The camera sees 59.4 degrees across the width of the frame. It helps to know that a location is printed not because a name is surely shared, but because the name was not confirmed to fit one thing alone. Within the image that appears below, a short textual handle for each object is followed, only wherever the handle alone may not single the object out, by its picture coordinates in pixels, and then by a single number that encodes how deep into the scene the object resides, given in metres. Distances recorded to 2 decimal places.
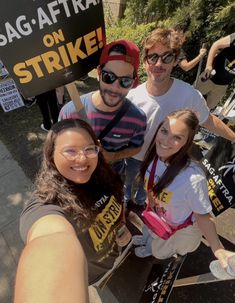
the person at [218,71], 2.74
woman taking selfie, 0.69
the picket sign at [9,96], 3.53
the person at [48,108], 3.13
